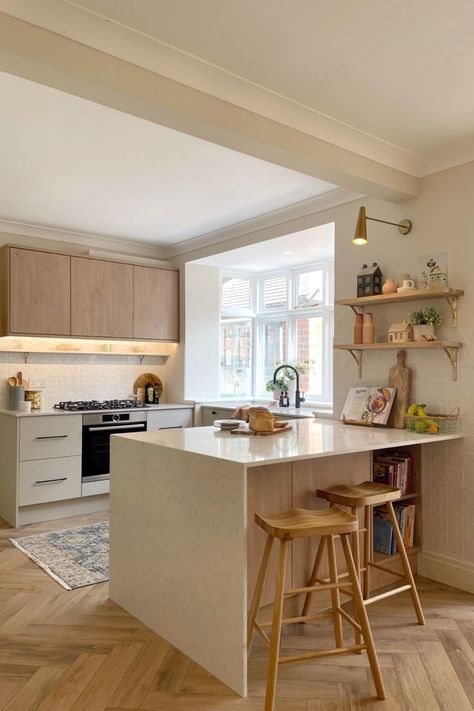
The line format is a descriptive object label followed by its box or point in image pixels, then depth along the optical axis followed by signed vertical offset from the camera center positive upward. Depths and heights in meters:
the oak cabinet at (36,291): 4.64 +0.60
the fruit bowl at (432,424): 3.14 -0.35
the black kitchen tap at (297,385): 5.14 -0.22
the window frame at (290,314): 5.35 +0.51
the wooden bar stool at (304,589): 2.04 -0.89
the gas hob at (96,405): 4.91 -0.41
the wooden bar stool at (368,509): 2.55 -0.73
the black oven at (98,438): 4.74 -0.67
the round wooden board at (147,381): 5.84 -0.21
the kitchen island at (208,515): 2.19 -0.69
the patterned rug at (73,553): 3.32 -1.30
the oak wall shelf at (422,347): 3.14 +0.10
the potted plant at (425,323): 3.25 +0.24
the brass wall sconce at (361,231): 3.04 +0.73
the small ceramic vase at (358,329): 3.66 +0.22
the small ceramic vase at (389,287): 3.44 +0.47
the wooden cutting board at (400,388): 3.44 -0.16
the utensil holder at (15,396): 4.82 -0.31
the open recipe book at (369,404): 3.47 -0.27
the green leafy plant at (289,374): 5.39 -0.12
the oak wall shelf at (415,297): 3.13 +0.39
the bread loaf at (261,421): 2.97 -0.32
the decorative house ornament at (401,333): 3.34 +0.18
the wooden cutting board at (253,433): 2.96 -0.38
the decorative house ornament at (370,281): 3.61 +0.53
